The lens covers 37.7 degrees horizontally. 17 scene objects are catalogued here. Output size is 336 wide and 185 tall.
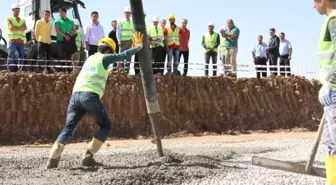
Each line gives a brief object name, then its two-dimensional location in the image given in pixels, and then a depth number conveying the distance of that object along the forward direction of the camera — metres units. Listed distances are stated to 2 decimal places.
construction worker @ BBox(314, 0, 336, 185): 4.66
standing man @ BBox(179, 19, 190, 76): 15.99
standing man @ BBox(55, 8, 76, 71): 14.23
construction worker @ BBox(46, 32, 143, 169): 7.84
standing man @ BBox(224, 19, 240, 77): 16.22
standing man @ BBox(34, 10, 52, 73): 14.13
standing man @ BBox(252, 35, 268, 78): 17.78
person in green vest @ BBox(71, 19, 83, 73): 14.73
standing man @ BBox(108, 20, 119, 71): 14.91
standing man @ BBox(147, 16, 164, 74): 14.97
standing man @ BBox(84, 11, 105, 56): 14.63
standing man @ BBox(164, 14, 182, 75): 15.39
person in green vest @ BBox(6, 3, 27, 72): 13.90
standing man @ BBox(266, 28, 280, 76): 17.33
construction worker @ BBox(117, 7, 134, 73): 14.26
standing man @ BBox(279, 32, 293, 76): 17.62
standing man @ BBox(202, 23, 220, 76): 16.45
